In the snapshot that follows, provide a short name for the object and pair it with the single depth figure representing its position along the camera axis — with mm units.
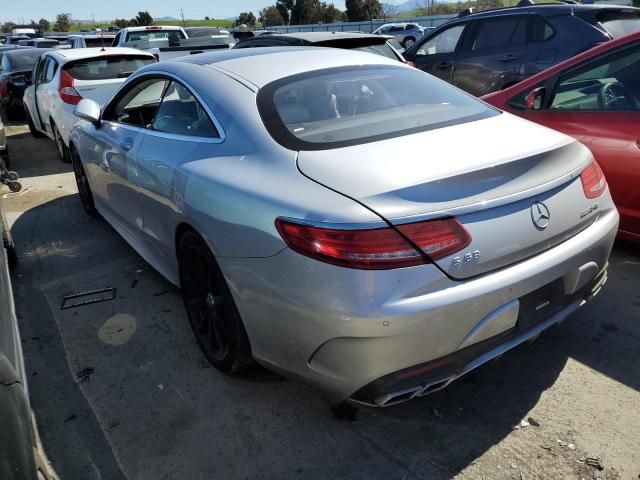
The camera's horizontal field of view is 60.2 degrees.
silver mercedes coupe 1969
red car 3471
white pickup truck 11730
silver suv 26859
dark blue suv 6383
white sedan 7333
